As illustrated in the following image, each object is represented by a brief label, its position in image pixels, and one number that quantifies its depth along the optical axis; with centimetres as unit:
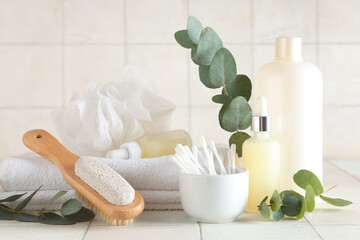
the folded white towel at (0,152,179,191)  76
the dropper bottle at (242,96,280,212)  73
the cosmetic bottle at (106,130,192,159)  86
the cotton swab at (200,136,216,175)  70
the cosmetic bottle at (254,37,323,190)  76
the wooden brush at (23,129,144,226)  66
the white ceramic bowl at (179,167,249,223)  68
